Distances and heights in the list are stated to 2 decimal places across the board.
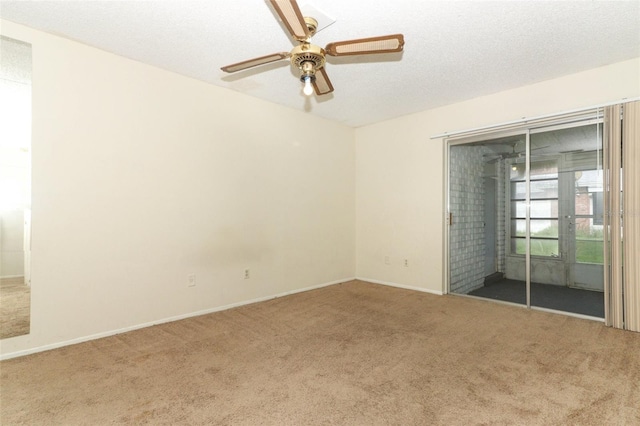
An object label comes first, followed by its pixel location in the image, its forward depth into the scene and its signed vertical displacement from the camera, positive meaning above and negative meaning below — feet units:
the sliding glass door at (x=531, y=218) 12.10 -0.20
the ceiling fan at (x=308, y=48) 5.83 +3.61
